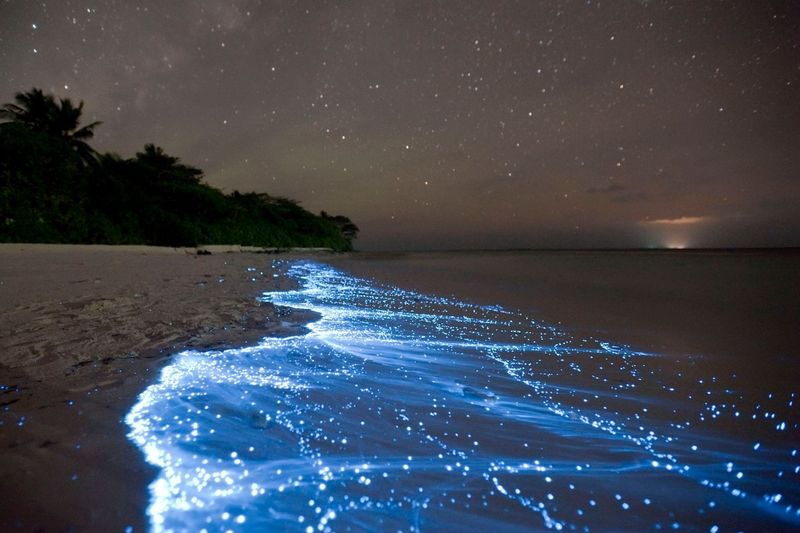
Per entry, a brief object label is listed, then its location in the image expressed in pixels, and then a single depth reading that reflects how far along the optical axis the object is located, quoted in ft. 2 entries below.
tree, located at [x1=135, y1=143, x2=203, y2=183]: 80.18
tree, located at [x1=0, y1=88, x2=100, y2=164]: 52.19
